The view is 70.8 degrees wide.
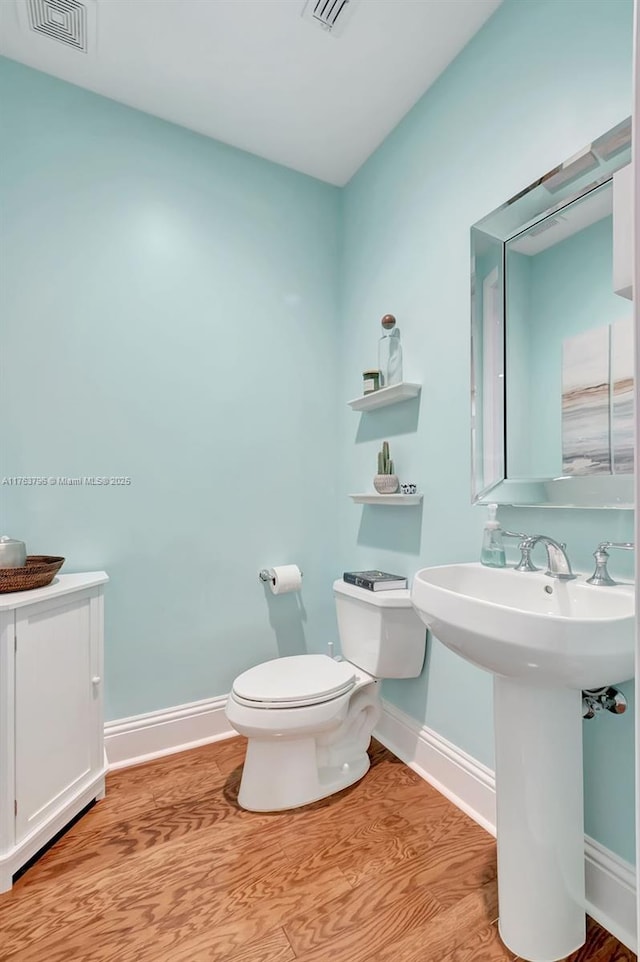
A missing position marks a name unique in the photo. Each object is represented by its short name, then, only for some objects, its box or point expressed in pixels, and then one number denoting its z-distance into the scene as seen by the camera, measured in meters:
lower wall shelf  1.71
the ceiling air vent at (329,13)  1.43
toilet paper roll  1.98
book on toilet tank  1.71
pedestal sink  0.95
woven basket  1.28
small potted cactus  1.80
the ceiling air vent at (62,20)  1.42
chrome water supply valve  1.03
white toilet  1.43
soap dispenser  1.33
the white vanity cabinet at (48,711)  1.21
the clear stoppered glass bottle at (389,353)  1.85
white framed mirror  1.11
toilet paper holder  2.02
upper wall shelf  1.72
